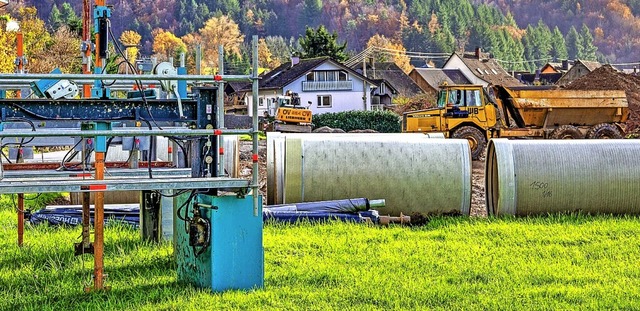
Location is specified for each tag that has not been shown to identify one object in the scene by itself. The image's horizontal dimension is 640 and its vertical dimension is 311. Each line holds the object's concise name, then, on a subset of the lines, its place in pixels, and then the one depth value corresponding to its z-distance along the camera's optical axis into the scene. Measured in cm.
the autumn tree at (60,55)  4434
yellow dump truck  3150
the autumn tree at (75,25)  5735
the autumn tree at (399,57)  16438
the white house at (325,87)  7675
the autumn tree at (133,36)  14200
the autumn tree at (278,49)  16778
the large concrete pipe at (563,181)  1455
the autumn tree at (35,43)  4288
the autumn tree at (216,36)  16312
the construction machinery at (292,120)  4241
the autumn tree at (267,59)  16062
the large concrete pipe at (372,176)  1485
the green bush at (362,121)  5869
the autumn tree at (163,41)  16562
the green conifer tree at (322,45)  8402
